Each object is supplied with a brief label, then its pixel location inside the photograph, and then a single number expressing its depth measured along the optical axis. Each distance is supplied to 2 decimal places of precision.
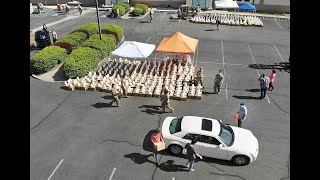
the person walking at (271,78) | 18.58
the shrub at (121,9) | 38.39
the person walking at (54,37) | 27.24
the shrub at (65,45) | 23.78
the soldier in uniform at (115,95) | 16.53
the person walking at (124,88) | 17.83
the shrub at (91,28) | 27.16
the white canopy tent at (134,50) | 20.22
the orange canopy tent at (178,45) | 20.75
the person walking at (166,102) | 15.83
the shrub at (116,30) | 27.15
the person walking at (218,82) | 17.84
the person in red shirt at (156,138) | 12.33
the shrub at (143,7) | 39.91
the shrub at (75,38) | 24.67
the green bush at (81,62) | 19.94
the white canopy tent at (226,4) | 38.19
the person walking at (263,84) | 17.39
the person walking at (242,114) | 14.20
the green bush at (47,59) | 20.78
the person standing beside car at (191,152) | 11.54
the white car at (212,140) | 12.32
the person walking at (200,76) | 18.88
